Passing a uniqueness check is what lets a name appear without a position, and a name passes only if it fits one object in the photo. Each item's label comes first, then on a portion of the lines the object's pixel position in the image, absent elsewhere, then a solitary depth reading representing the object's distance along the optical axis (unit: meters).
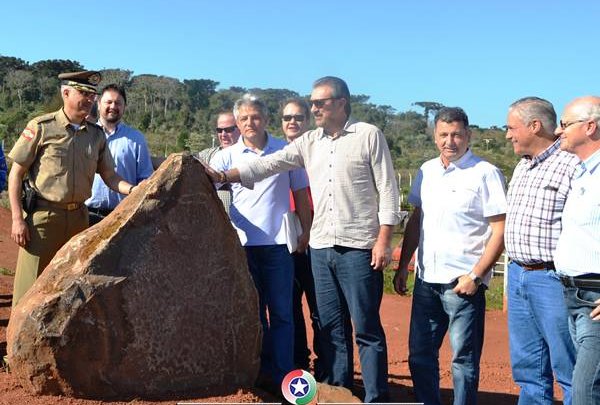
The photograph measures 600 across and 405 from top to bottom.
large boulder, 3.75
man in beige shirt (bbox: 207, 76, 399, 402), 4.16
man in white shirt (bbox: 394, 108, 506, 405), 3.96
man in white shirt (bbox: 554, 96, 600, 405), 3.19
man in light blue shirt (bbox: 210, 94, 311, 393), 4.48
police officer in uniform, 4.46
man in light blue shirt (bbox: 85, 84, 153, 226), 5.08
